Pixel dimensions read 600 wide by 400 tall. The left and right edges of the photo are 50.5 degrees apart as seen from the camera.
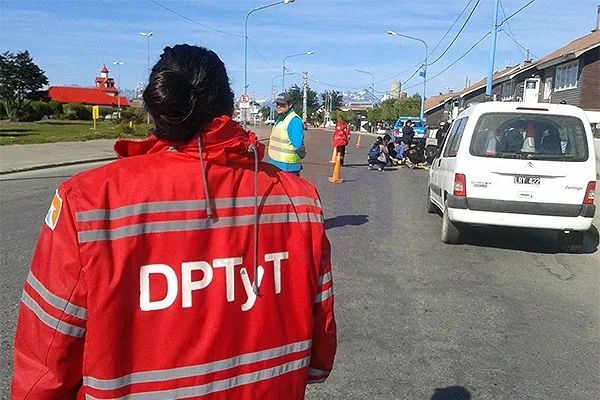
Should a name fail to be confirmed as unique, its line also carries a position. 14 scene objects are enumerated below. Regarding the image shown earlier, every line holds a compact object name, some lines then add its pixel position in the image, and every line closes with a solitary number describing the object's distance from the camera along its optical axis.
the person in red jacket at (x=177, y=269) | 1.54
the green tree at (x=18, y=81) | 60.97
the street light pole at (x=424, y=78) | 47.94
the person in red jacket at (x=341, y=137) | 17.77
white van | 8.04
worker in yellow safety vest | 7.98
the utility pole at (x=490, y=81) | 29.66
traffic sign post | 39.99
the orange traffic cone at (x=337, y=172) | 16.64
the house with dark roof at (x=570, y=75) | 32.09
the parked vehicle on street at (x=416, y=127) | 35.72
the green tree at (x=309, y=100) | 120.11
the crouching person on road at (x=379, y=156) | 21.38
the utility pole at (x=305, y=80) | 83.46
